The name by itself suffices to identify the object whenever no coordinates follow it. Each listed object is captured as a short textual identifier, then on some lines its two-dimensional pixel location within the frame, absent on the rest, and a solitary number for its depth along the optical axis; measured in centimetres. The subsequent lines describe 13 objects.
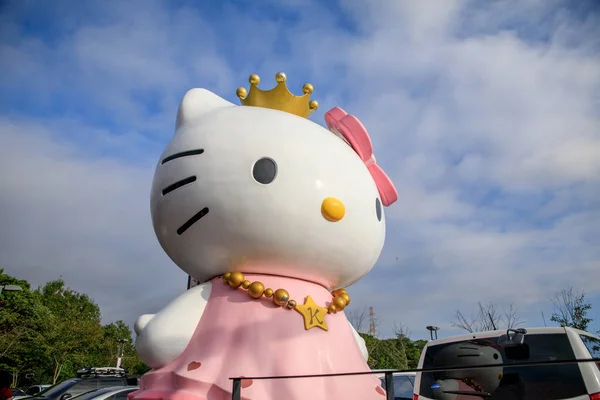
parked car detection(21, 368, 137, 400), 789
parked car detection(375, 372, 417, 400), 668
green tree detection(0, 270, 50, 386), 2386
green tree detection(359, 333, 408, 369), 2002
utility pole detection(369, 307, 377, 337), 3039
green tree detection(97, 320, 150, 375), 3241
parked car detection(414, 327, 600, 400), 346
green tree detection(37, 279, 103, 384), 2512
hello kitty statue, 478
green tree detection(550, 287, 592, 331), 1402
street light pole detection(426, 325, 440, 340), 1969
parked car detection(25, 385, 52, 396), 1080
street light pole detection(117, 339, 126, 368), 3055
